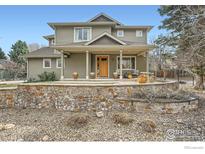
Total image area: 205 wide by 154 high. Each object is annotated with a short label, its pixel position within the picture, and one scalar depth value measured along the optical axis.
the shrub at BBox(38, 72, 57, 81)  9.47
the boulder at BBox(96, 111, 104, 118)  4.23
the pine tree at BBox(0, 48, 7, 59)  16.15
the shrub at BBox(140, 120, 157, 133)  3.47
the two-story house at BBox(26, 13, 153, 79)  8.89
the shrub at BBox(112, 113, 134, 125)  3.75
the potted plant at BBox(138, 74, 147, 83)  5.56
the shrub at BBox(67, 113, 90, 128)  3.69
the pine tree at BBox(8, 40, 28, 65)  14.75
